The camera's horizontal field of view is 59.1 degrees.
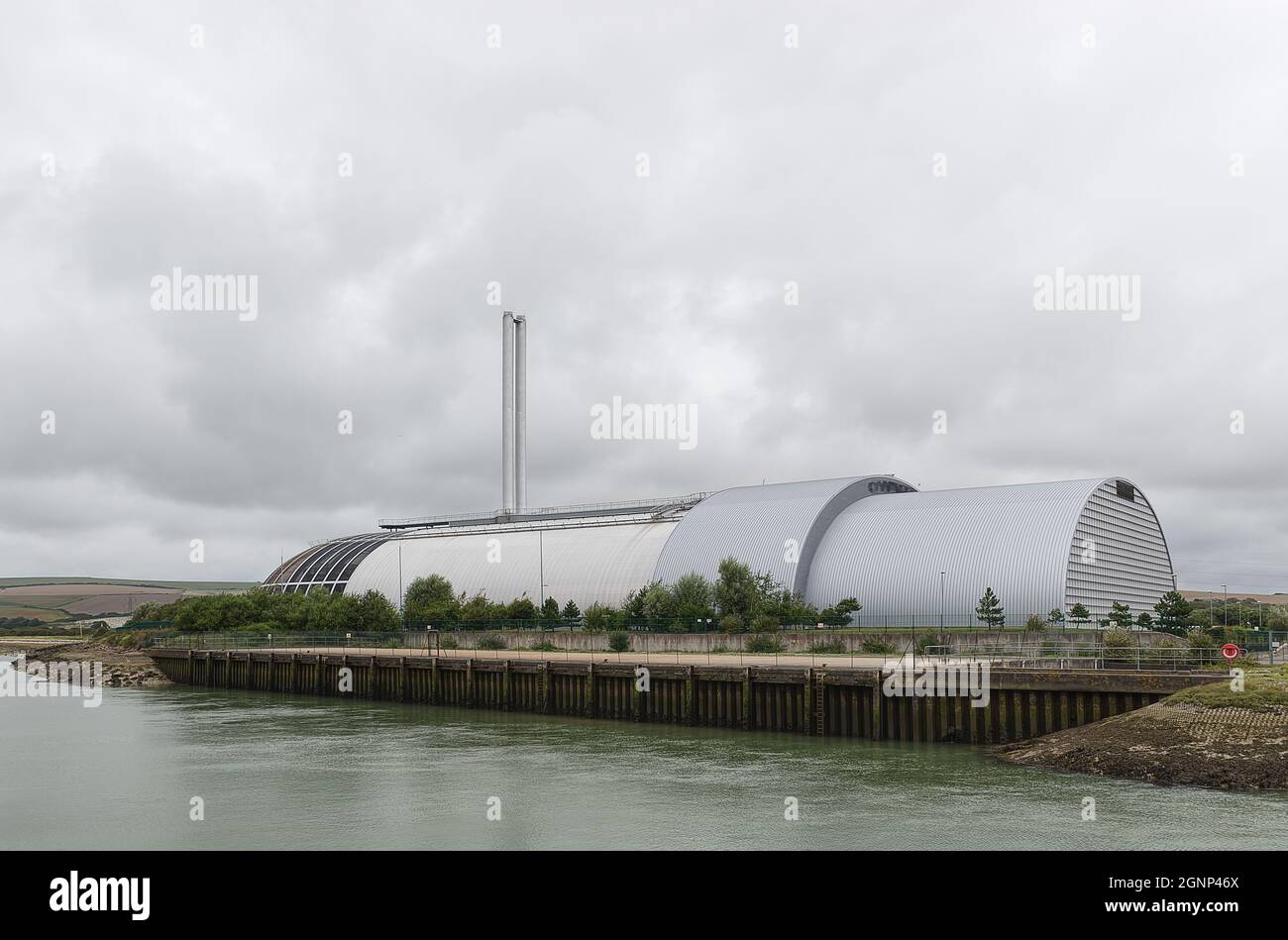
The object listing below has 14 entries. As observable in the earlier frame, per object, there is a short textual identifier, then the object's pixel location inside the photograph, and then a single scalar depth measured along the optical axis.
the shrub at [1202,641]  44.31
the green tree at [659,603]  79.41
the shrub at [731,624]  72.00
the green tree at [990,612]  71.12
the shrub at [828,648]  62.22
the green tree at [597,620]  79.69
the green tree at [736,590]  79.31
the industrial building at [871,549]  77.44
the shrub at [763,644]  65.38
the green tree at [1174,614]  69.88
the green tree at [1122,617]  69.38
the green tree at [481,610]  92.19
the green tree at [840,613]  74.81
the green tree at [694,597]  78.69
